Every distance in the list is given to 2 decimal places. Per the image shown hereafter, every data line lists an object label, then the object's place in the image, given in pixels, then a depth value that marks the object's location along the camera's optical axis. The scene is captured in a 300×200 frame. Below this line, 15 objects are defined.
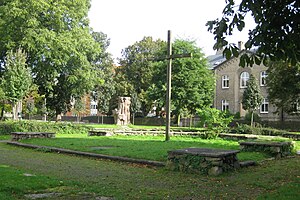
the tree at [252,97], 44.53
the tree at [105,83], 64.16
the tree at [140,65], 62.50
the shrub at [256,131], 25.74
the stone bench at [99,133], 23.00
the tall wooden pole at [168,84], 17.10
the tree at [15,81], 25.75
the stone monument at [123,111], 37.28
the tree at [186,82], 44.41
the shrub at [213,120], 22.19
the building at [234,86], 51.78
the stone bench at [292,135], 25.37
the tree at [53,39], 32.16
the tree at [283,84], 32.60
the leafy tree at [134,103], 59.93
